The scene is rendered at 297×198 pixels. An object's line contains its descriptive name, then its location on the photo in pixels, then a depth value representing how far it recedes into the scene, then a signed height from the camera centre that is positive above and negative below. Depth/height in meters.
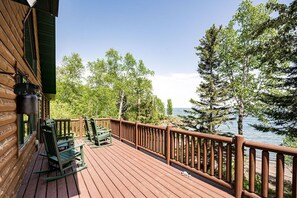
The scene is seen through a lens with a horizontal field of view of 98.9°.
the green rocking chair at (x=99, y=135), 4.33 -1.26
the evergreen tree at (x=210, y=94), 10.91 +0.41
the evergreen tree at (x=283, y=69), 5.42 +1.67
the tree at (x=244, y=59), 9.27 +3.07
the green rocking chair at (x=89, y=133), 4.77 -1.31
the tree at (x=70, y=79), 17.16 +3.01
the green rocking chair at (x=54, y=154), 2.41 -1.17
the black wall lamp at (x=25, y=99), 1.58 +0.00
